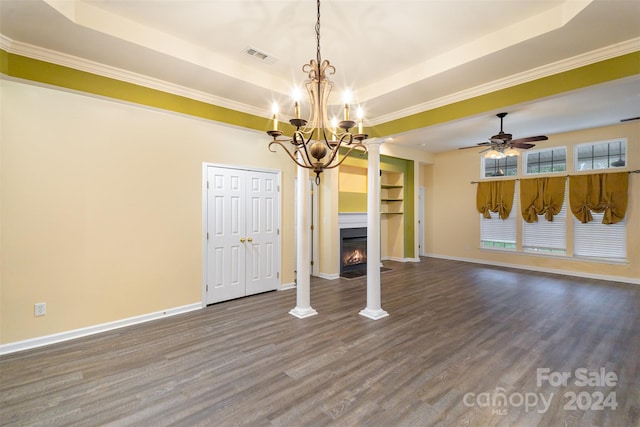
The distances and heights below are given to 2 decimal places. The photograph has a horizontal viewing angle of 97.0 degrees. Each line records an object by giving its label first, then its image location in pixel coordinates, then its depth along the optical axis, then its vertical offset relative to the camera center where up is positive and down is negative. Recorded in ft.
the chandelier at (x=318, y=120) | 7.51 +2.38
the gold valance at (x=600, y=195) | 18.43 +0.85
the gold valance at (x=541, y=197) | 21.04 +0.82
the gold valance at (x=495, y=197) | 23.70 +0.88
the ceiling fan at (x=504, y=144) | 15.75 +3.74
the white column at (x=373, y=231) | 13.00 -1.14
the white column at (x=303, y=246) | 13.09 -1.89
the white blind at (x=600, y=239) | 18.83 -2.15
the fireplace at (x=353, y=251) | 21.14 -3.48
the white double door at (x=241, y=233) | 14.06 -1.43
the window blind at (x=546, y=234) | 21.17 -2.07
